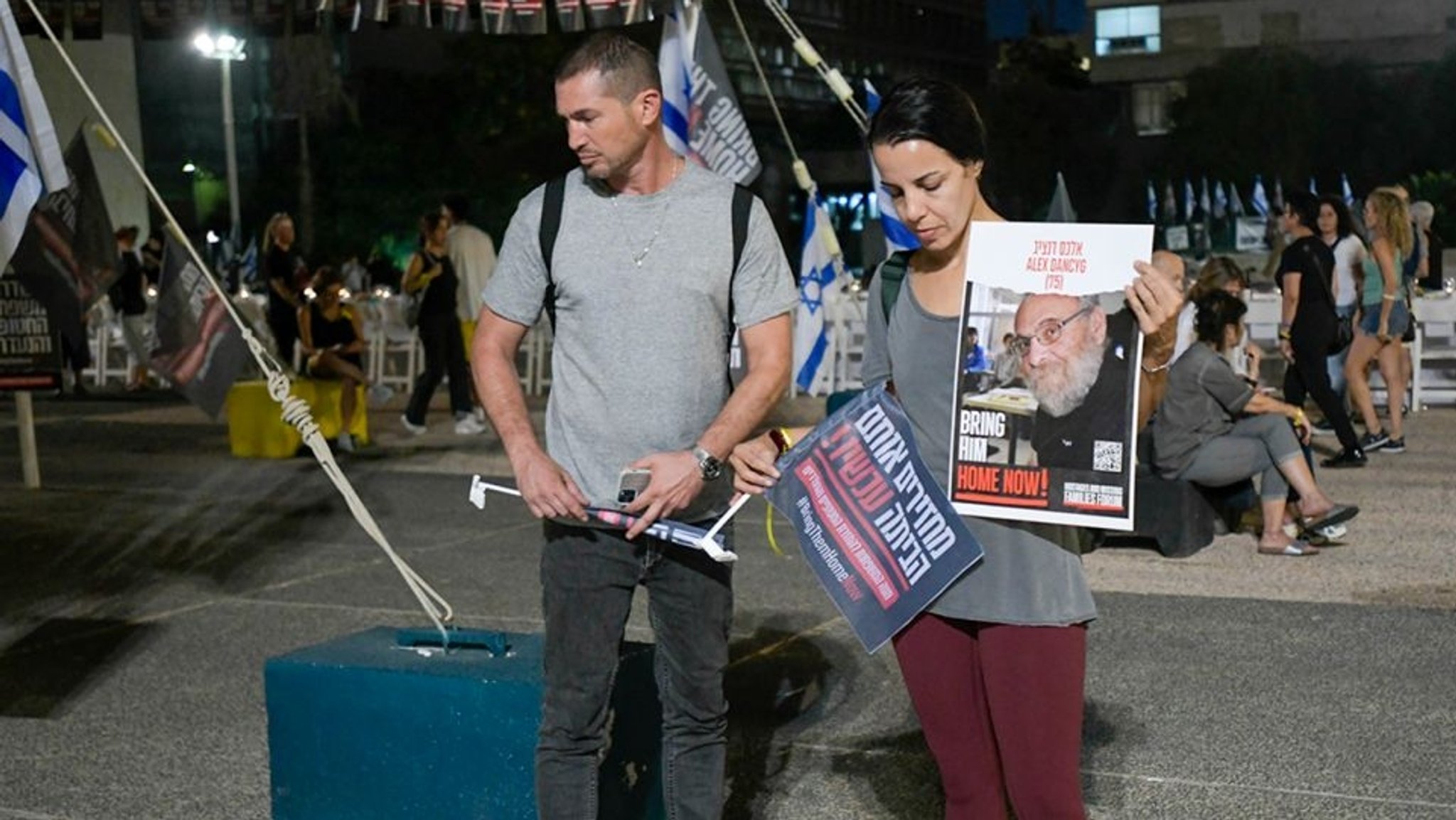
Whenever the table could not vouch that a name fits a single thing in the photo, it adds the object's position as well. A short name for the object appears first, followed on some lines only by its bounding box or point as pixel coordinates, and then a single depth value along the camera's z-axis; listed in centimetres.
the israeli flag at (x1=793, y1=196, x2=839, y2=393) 1497
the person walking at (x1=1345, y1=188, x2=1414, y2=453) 1411
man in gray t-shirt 430
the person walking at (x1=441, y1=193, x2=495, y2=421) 1722
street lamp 4228
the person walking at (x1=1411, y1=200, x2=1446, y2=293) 1834
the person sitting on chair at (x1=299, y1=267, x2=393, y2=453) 1484
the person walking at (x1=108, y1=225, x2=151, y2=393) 2177
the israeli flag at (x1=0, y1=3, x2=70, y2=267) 613
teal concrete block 483
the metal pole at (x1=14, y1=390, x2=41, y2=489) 1292
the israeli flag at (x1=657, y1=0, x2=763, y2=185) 1308
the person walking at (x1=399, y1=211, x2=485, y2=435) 1639
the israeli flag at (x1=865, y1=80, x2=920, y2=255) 1150
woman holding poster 380
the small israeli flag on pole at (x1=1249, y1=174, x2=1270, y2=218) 4722
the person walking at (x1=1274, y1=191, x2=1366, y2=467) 1337
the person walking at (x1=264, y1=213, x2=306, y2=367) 1559
